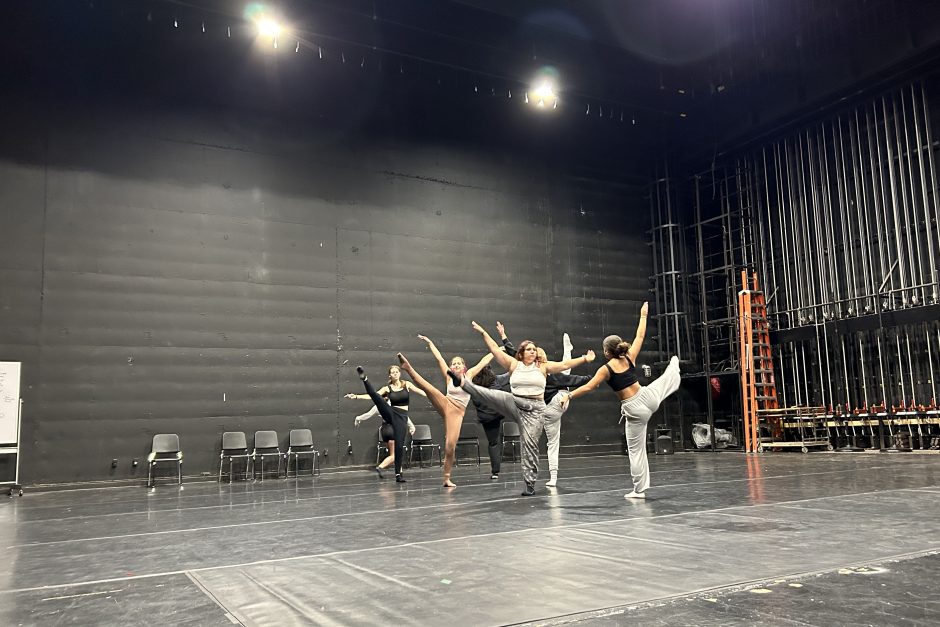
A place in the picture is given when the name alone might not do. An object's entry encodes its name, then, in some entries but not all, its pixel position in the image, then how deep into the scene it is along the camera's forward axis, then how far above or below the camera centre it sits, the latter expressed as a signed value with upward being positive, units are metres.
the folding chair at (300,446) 11.75 -0.57
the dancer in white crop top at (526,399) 7.06 +0.05
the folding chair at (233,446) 11.27 -0.50
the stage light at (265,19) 11.62 +6.27
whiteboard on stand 9.69 +0.27
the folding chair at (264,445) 11.50 -0.52
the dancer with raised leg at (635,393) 6.46 +0.05
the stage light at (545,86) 13.80 +6.06
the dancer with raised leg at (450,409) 8.31 -0.04
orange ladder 14.13 +0.68
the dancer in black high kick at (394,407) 8.89 +0.01
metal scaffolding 12.18 +2.48
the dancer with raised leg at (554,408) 7.56 -0.06
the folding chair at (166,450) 10.70 -0.51
